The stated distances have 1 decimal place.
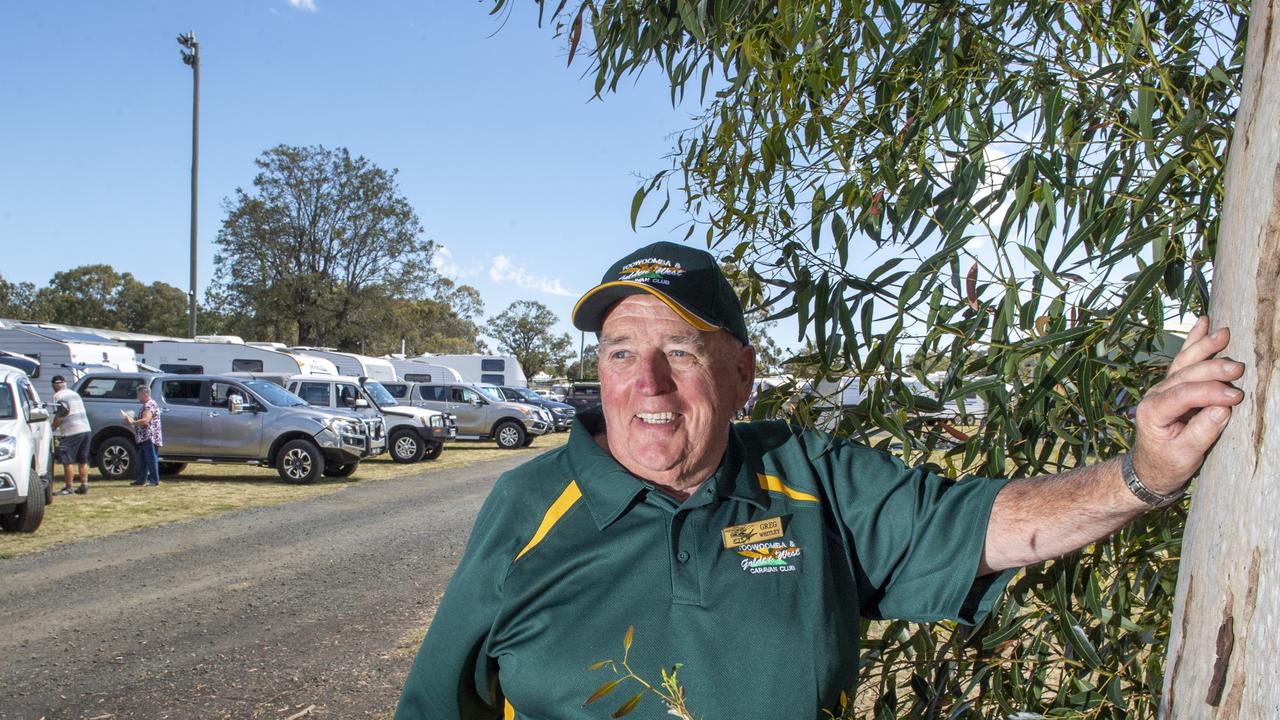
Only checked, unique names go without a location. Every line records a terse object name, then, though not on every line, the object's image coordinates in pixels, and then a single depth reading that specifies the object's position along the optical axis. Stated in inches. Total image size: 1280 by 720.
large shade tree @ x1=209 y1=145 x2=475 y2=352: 1718.8
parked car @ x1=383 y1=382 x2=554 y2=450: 1042.7
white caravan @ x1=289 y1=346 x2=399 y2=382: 1171.5
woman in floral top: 600.7
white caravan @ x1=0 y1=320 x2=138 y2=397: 884.0
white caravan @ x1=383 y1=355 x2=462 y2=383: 1358.3
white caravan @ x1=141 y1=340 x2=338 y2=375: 1026.7
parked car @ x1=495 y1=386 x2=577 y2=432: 1266.0
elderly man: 76.1
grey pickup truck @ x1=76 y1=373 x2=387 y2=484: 667.4
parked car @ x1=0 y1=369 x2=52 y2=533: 410.0
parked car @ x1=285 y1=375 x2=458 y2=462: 827.4
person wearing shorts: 551.8
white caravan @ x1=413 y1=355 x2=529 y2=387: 1546.5
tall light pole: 1100.5
